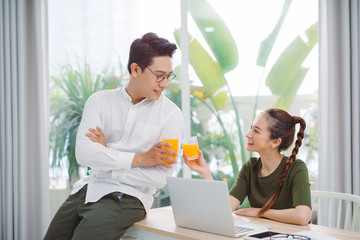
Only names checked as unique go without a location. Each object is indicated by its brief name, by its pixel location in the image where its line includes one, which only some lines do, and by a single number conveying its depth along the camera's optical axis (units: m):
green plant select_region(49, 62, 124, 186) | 3.78
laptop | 1.59
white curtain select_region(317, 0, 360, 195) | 3.30
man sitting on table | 1.92
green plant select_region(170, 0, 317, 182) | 3.91
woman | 2.01
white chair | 2.01
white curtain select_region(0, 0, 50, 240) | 3.51
